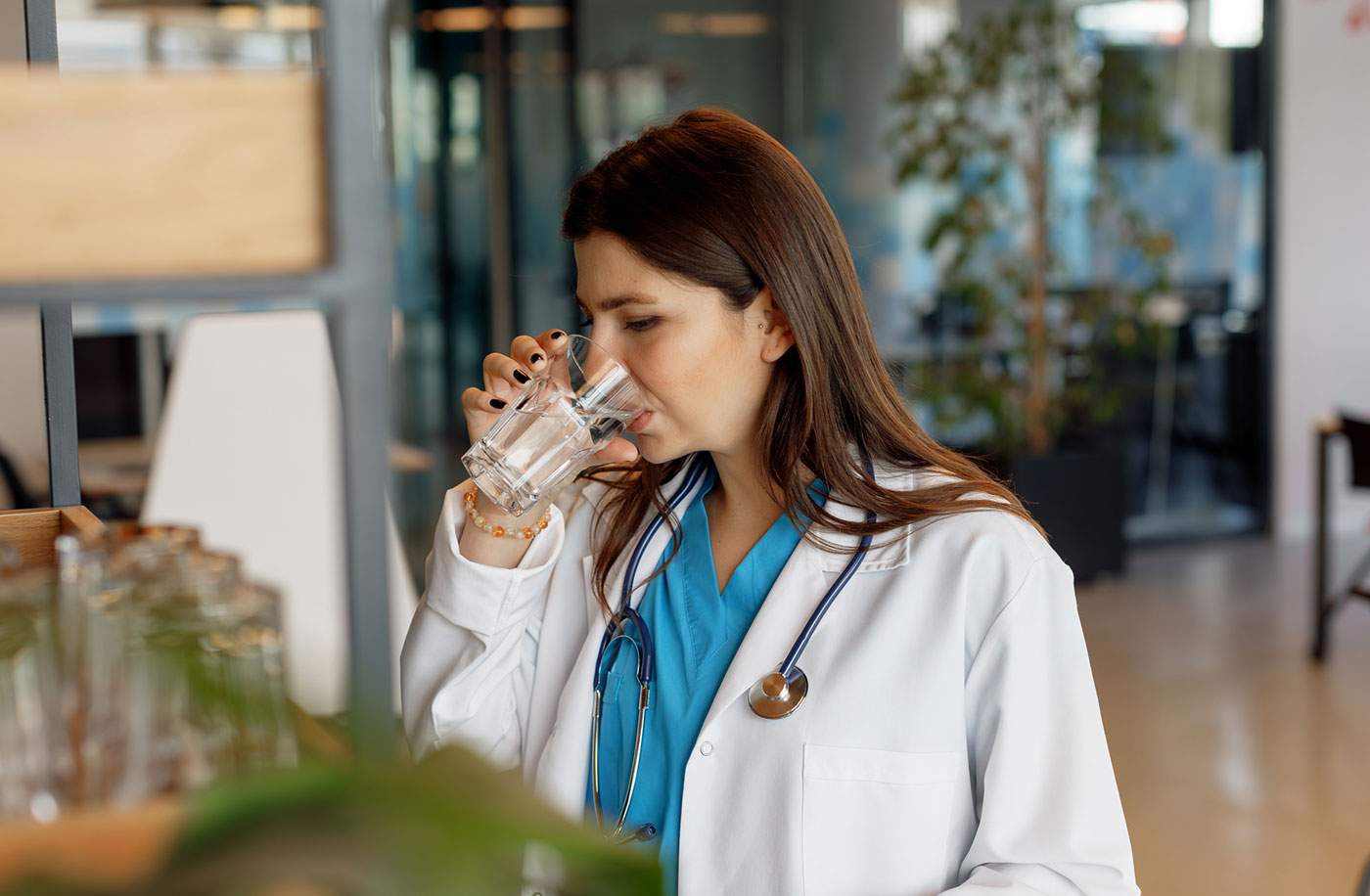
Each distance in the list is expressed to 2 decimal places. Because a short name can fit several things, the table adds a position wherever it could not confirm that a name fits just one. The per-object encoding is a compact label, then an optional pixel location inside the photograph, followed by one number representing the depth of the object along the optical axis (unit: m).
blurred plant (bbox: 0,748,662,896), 0.45
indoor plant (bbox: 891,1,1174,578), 5.20
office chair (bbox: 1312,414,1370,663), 4.16
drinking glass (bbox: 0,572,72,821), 0.57
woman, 1.29
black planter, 5.13
